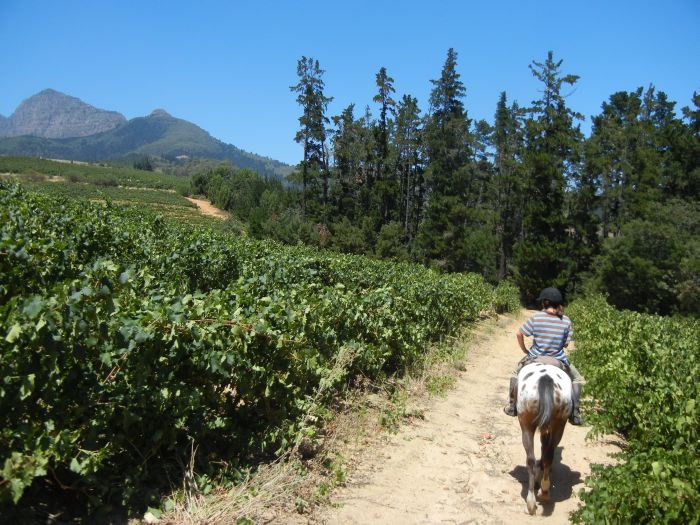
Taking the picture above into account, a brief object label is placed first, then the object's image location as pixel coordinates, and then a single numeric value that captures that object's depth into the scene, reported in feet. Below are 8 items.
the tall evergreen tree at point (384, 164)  164.66
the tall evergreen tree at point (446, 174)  148.77
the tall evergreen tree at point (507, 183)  150.82
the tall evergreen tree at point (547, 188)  126.31
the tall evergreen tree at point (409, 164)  173.58
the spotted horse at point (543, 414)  15.48
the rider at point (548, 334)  17.61
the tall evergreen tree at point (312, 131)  163.73
